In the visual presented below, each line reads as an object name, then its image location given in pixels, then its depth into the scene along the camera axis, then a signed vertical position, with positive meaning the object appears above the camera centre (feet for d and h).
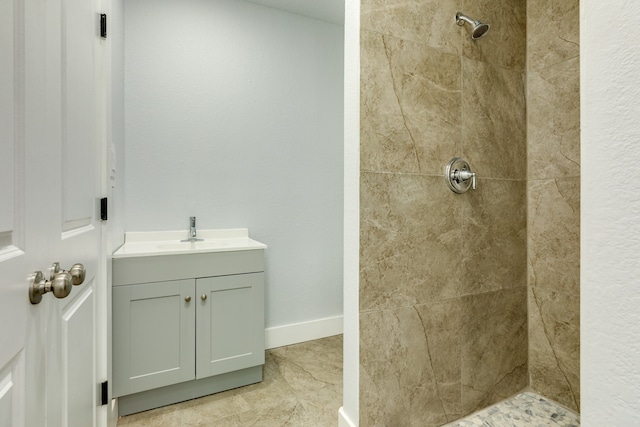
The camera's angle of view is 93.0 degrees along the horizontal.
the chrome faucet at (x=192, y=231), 6.94 -0.49
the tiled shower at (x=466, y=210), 4.17 +0.01
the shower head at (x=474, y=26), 4.40 +2.72
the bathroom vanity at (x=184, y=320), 5.23 -2.06
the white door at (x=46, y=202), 1.70 +0.05
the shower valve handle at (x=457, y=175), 4.63 +0.54
